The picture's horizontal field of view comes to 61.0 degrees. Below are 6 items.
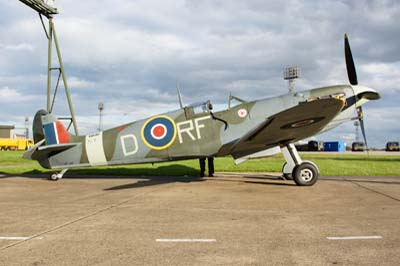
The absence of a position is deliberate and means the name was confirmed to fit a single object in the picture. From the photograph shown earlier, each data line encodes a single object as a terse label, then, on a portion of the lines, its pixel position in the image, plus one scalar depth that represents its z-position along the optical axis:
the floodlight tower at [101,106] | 72.06
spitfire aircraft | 10.77
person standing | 14.00
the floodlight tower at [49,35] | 22.32
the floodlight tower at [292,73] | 50.89
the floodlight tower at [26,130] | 133.00
